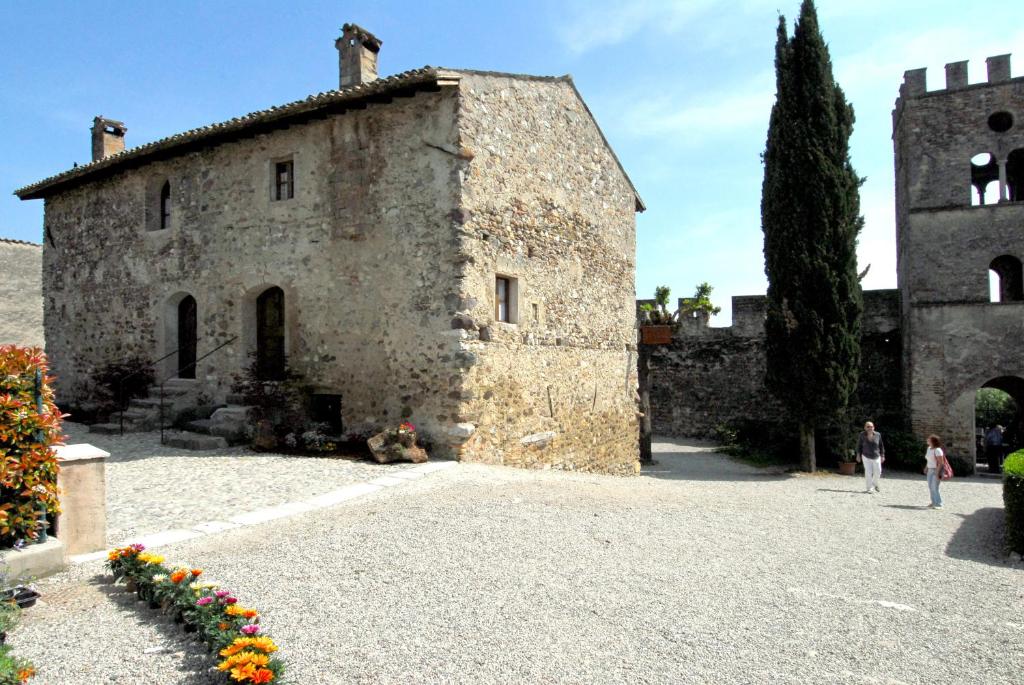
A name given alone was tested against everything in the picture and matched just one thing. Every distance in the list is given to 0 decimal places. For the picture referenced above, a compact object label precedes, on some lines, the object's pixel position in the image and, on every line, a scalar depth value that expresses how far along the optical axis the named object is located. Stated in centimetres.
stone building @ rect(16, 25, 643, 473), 1093
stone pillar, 555
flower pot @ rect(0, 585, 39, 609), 451
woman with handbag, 1127
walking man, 1302
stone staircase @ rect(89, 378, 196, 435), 1326
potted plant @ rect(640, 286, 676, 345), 1869
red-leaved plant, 485
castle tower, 1883
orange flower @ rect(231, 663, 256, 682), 341
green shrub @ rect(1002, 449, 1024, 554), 786
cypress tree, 1762
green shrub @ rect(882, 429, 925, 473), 1869
